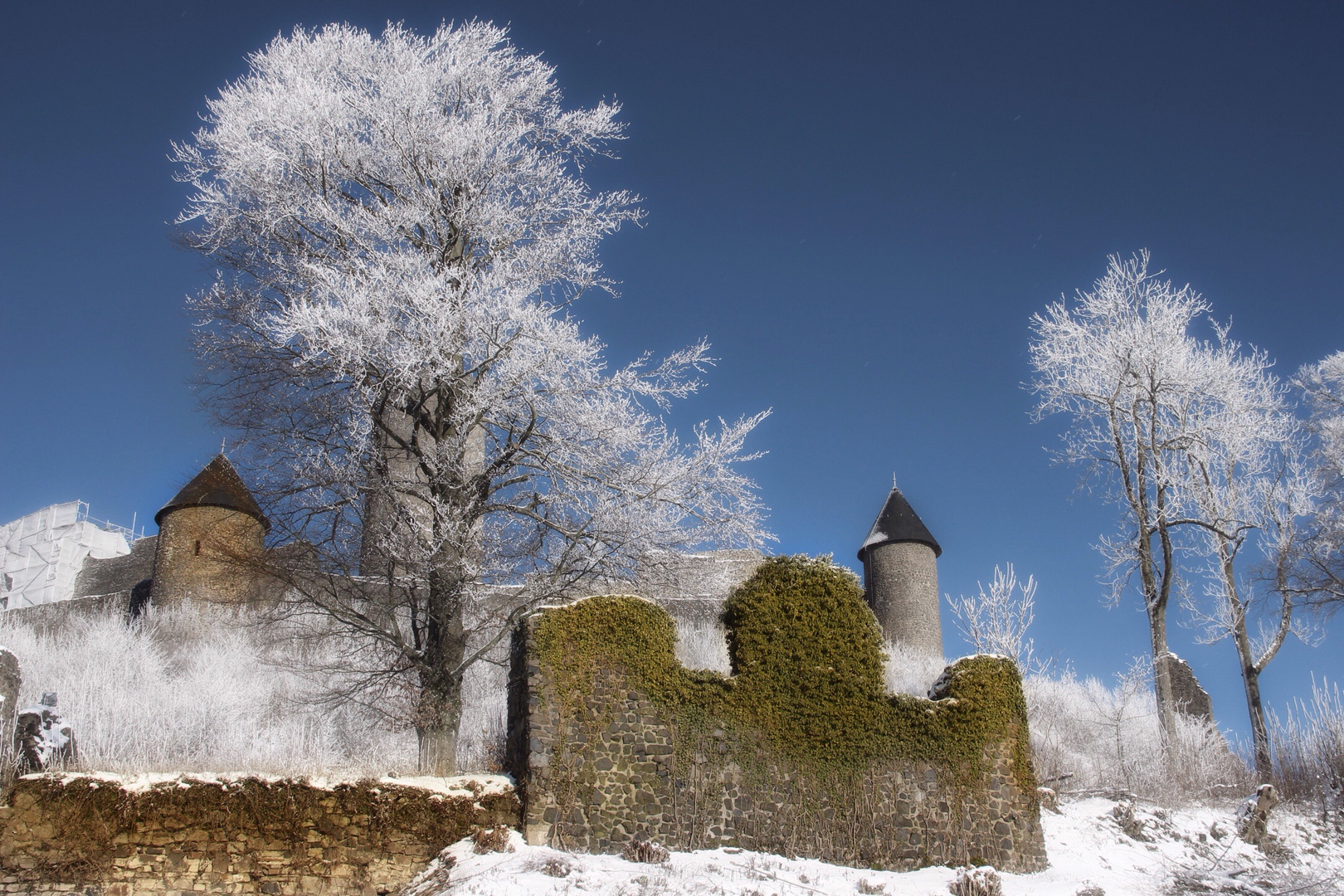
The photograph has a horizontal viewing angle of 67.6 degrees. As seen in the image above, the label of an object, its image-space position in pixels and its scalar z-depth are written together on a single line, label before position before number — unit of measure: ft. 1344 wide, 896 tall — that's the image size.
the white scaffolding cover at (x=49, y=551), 137.90
